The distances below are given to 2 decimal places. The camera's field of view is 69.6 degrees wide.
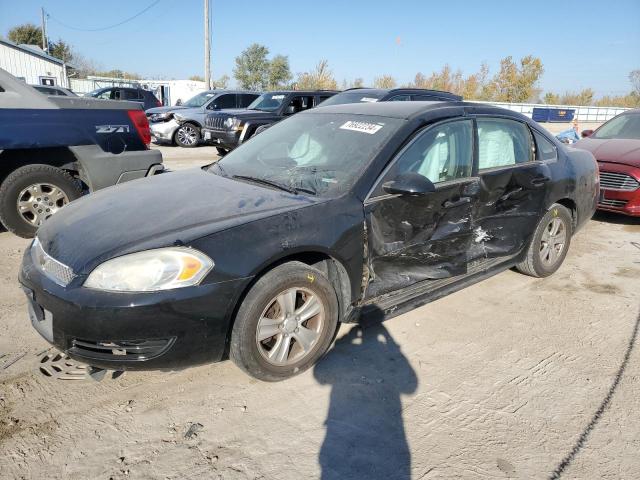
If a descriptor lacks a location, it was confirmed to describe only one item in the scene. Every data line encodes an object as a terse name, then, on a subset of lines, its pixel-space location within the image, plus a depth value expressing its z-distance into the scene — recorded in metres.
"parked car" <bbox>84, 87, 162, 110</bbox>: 17.30
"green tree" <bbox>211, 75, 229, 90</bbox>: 53.86
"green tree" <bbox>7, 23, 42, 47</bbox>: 54.97
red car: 6.32
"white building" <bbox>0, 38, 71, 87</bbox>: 28.20
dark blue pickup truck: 4.82
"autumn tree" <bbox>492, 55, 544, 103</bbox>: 49.69
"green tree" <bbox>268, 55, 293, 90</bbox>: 52.66
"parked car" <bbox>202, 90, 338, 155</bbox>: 10.59
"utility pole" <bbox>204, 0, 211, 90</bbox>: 24.33
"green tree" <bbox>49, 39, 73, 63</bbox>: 55.78
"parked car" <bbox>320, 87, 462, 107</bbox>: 8.64
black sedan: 2.32
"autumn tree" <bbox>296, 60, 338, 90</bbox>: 44.56
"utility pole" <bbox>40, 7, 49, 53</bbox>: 49.81
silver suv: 13.59
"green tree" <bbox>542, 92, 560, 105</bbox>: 54.50
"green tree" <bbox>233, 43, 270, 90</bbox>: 53.16
